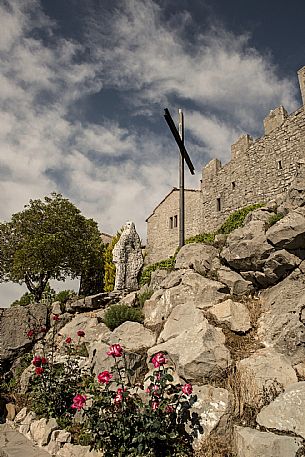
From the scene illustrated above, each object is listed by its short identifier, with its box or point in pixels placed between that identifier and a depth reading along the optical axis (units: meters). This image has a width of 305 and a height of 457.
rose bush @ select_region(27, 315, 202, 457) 4.16
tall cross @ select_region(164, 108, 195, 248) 11.83
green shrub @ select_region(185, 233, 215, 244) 14.87
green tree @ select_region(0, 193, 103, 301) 17.97
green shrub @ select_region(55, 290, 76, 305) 11.73
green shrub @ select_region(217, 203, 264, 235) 14.65
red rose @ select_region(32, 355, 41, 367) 5.83
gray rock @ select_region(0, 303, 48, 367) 8.75
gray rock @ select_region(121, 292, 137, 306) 9.67
